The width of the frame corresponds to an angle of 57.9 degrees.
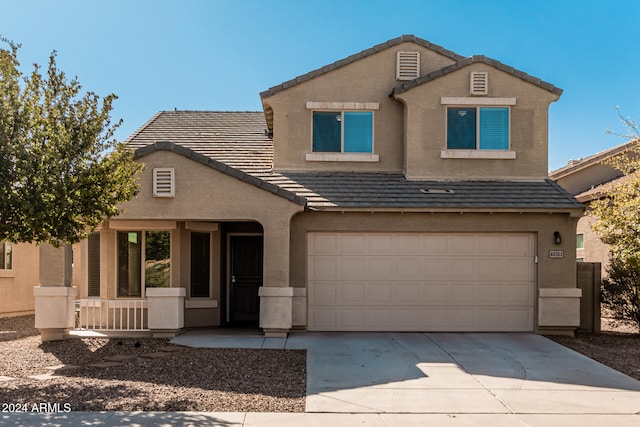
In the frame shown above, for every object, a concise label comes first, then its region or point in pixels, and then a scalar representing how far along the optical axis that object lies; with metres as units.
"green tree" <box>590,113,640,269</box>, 11.83
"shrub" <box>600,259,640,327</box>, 13.80
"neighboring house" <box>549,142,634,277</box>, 18.64
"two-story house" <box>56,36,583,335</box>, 12.21
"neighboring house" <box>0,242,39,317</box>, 17.06
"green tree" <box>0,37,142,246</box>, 8.09
